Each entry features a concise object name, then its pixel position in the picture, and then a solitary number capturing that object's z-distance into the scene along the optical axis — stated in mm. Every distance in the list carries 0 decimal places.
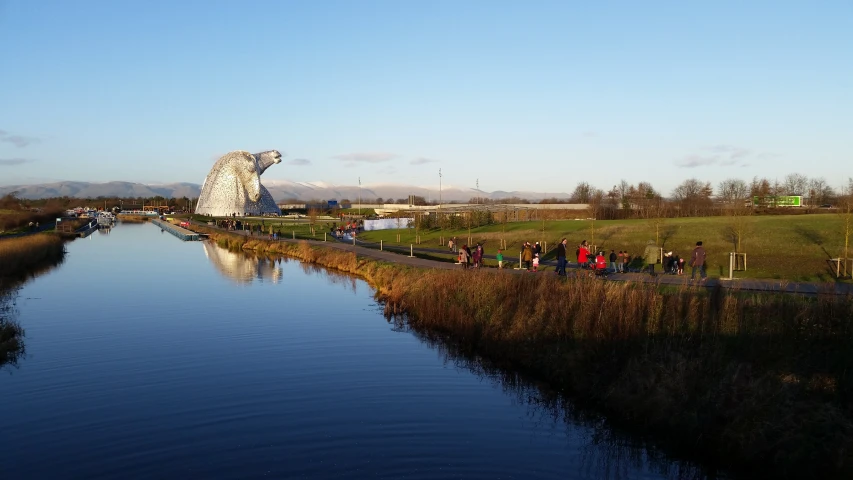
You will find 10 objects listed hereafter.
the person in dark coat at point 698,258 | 24375
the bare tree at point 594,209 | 62812
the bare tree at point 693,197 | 61797
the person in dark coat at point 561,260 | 25406
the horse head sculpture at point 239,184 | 117375
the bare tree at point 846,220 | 28884
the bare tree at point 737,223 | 32794
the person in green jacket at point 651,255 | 31281
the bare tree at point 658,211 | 40631
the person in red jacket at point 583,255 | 27031
